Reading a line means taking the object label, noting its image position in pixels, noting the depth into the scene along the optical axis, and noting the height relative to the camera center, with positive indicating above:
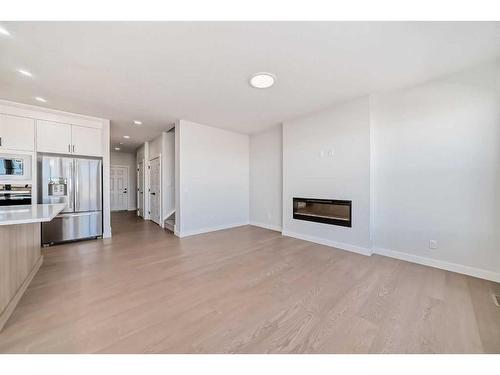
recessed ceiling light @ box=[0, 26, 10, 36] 1.72 +1.40
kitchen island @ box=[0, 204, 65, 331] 1.62 -0.65
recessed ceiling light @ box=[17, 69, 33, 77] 2.36 +1.42
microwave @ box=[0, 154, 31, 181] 3.27 +0.35
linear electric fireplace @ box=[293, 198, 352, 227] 3.45 -0.49
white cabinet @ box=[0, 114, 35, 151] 3.28 +0.95
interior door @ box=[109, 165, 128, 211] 8.10 -0.01
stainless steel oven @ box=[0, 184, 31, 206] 3.27 -0.12
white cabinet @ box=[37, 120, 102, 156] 3.62 +0.96
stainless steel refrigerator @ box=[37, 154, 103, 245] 3.61 -0.12
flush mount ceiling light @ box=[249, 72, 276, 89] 2.47 +1.41
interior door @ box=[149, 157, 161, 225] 5.61 -0.11
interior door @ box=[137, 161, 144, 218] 6.91 -0.01
